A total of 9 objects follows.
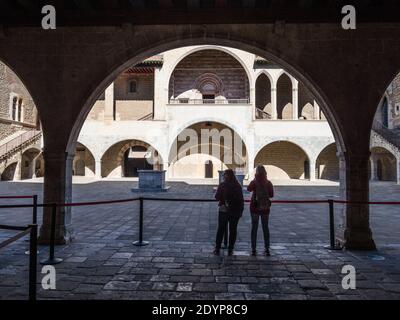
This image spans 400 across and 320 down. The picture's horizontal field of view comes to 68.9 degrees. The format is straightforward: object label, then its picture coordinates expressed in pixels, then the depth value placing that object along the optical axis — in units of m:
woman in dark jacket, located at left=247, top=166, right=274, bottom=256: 5.00
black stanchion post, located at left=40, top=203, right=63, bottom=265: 4.50
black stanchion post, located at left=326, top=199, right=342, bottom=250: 5.39
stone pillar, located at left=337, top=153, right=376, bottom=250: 5.34
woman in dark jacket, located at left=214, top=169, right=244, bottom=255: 4.85
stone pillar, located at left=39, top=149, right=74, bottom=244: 5.54
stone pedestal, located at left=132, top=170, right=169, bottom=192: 15.71
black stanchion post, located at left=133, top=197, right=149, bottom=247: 5.61
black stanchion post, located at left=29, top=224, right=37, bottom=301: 2.93
